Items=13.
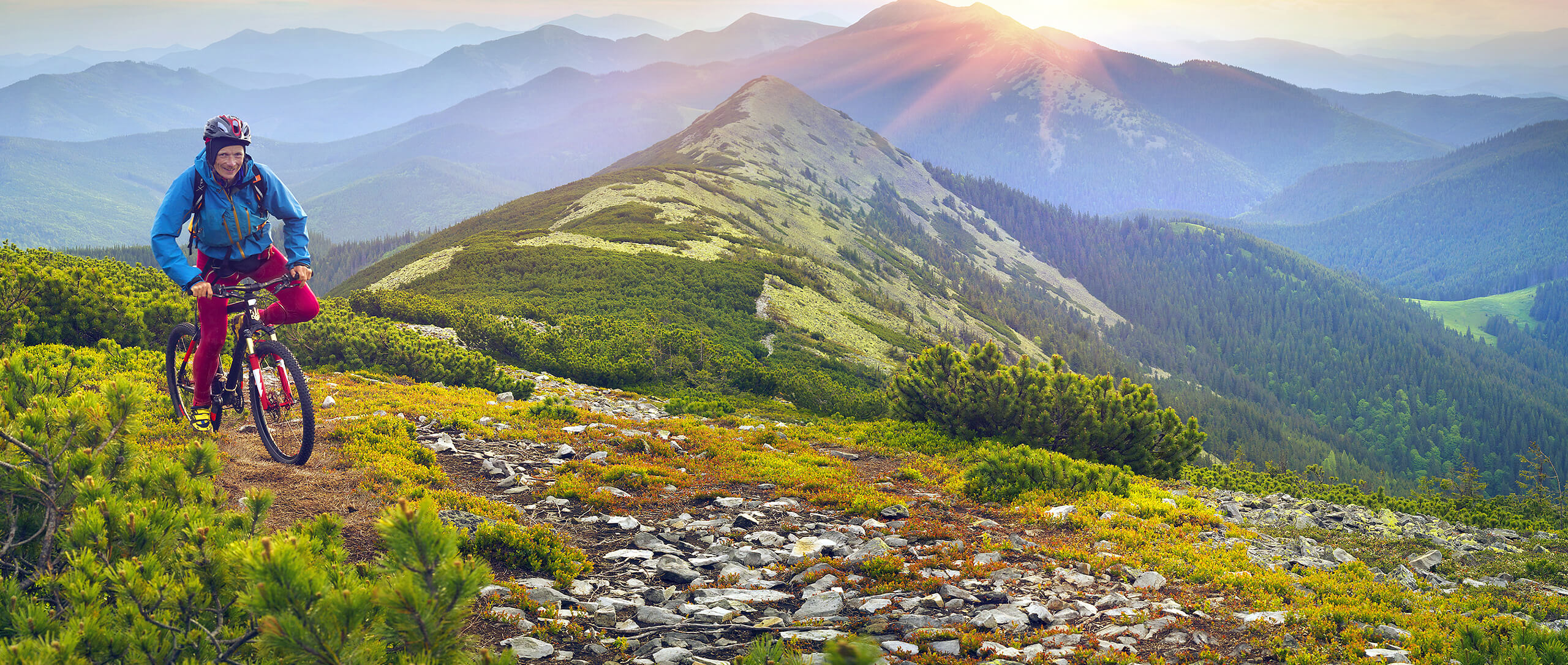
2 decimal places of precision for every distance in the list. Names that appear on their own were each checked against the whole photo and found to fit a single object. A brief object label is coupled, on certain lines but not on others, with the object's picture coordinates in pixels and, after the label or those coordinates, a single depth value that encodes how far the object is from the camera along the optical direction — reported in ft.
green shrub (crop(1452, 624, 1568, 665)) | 16.72
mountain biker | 26.84
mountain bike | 29.99
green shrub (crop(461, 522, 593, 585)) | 24.49
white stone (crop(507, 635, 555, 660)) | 18.21
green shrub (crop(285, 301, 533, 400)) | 66.85
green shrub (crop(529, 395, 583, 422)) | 50.80
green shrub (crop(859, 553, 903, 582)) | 26.43
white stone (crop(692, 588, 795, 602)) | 23.72
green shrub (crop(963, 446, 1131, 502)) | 39.19
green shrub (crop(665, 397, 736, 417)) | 68.95
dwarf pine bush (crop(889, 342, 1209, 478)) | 54.95
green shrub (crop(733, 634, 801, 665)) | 11.24
